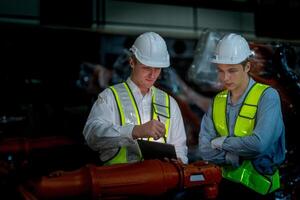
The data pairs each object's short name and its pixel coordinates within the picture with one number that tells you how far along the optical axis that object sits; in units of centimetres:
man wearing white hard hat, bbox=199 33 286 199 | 297
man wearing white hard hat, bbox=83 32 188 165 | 302
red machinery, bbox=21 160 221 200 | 243
